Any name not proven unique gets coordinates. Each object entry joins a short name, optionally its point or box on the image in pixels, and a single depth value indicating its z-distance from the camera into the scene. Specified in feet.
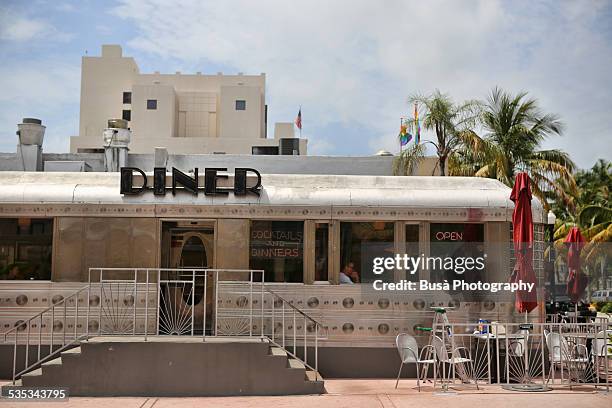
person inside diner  40.60
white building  181.06
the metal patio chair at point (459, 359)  35.68
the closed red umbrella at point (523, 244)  38.17
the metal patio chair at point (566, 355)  37.04
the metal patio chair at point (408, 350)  36.99
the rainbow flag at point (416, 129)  59.79
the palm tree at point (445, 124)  61.11
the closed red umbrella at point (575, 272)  48.21
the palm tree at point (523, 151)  70.95
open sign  41.04
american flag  118.20
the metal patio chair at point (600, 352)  36.04
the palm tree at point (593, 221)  99.25
